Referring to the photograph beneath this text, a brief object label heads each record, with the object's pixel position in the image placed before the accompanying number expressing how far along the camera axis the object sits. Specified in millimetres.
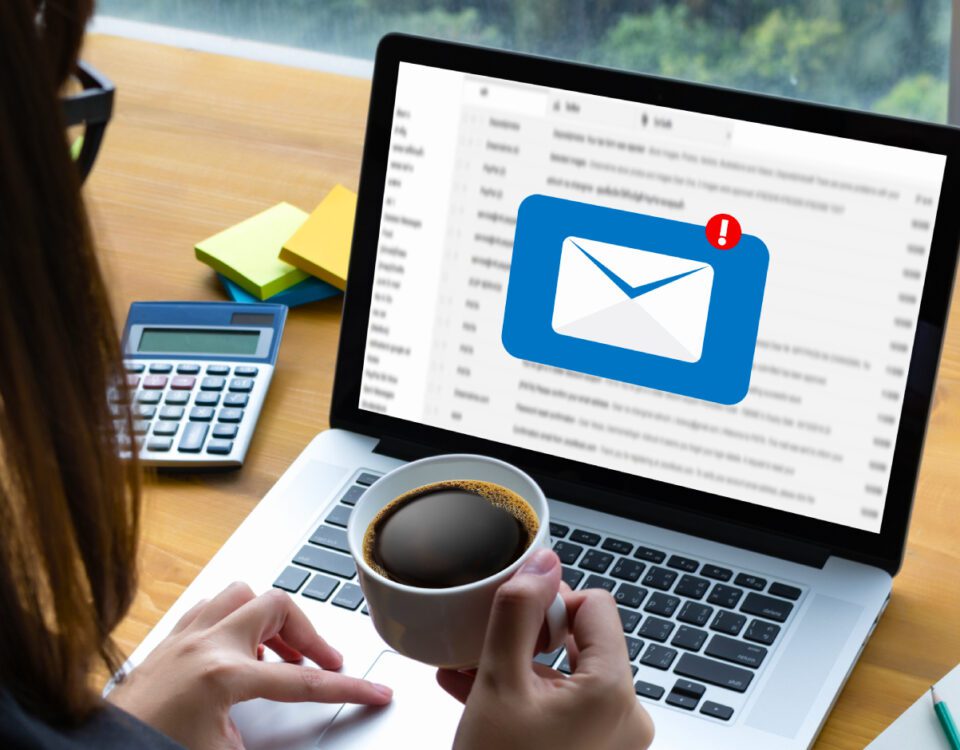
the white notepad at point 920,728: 1613
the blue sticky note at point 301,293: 1927
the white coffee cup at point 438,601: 1519
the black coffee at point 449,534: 1530
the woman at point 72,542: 1419
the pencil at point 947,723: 1606
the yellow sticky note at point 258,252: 1923
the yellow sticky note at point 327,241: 1919
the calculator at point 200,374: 1802
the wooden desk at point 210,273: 1687
